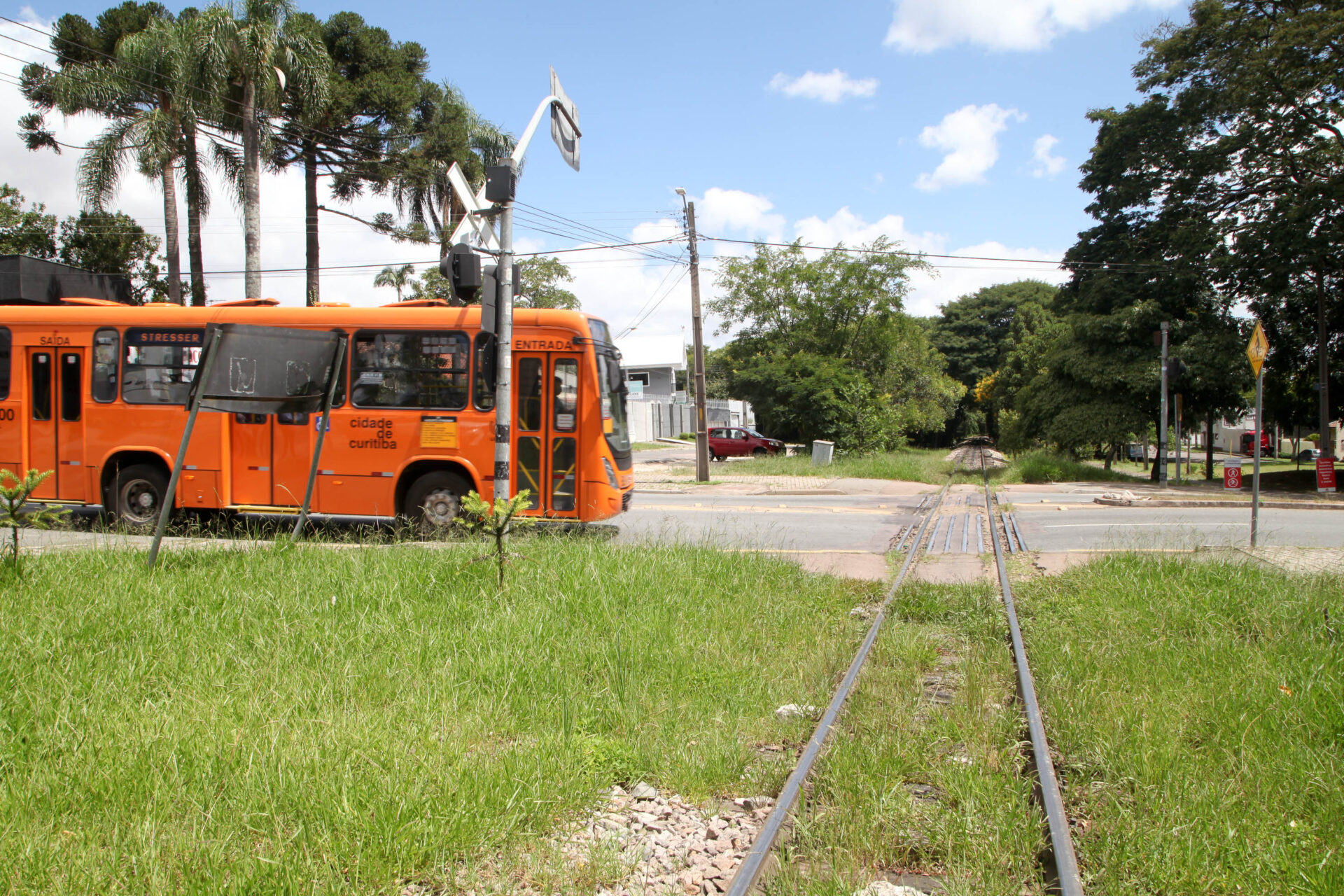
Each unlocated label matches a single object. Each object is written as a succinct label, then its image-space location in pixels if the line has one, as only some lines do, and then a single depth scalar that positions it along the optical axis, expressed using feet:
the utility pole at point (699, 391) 74.59
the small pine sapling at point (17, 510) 20.53
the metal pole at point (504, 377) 27.25
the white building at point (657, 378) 216.13
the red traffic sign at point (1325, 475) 67.62
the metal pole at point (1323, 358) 75.31
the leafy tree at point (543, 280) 130.00
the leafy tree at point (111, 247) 101.24
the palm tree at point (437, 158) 93.71
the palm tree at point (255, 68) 69.72
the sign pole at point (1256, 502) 31.32
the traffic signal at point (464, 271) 27.32
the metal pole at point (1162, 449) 68.59
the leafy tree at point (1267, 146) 70.85
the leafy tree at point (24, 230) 98.22
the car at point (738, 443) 123.03
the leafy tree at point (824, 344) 105.29
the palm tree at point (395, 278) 145.28
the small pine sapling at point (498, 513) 21.18
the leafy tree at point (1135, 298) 79.36
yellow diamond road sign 32.22
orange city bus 34.94
